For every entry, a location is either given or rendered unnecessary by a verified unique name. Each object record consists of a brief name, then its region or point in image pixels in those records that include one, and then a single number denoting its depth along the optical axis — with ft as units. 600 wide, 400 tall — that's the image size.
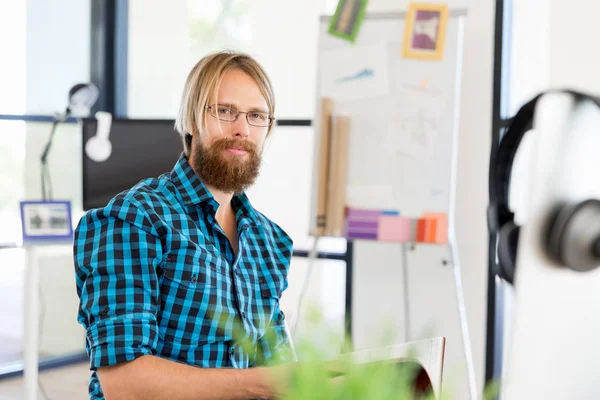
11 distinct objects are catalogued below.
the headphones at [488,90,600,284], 1.74
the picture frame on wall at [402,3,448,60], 7.95
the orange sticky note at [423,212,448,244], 7.97
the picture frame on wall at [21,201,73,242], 9.40
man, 4.05
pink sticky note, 8.13
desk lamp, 10.61
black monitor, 9.55
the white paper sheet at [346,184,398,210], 8.17
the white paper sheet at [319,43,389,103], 8.21
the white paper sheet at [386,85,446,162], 8.02
